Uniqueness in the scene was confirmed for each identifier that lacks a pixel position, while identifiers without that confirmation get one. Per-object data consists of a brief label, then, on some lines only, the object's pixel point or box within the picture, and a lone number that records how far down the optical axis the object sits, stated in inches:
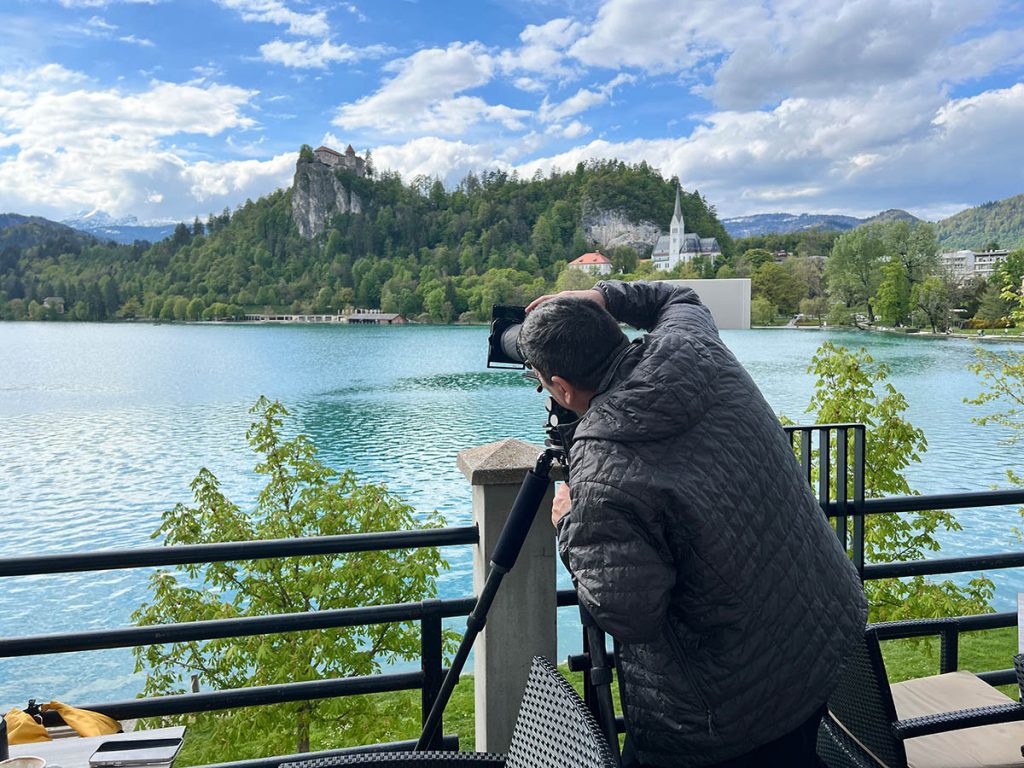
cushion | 59.4
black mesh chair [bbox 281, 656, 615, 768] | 35.3
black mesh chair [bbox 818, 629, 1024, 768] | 54.6
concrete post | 66.8
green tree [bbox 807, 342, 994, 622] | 186.1
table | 44.0
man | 39.1
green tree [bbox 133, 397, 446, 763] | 157.5
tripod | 52.7
